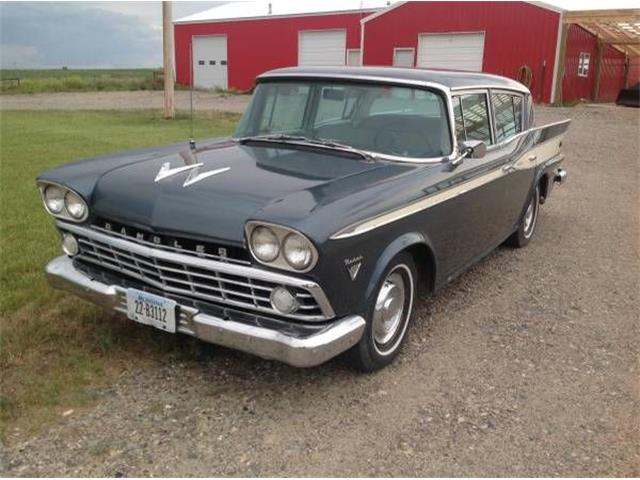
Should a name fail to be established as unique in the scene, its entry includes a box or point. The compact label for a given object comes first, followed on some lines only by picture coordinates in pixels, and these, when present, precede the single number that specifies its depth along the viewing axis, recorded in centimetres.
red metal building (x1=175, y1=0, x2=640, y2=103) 2075
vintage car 282
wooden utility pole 1566
